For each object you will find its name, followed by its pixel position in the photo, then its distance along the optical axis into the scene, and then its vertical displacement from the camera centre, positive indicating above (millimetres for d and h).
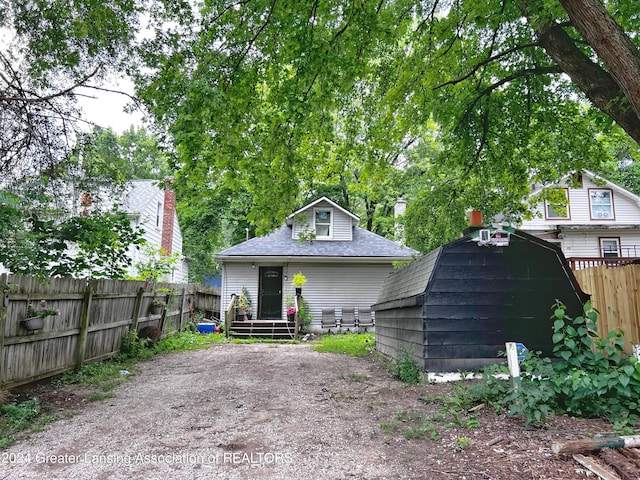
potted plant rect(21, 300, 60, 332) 5359 -319
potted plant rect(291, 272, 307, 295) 15359 +551
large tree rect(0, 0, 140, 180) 5480 +3353
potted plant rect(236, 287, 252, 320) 15305 -411
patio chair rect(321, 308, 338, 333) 15672 -938
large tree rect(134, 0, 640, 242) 5156 +3610
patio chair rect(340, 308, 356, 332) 15758 -900
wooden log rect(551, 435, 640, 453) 3131 -1163
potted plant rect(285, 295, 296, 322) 15070 -499
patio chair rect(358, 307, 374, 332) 15815 -895
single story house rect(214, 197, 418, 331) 15884 +864
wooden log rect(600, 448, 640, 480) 2736 -1215
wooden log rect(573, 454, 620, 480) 2756 -1244
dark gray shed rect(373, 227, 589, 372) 6227 +1
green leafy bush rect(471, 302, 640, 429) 3957 -907
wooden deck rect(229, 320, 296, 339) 14234 -1259
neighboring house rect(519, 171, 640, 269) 18953 +3549
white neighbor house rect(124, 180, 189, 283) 18594 +4027
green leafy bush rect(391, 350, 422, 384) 6402 -1238
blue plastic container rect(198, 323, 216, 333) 15500 -1334
